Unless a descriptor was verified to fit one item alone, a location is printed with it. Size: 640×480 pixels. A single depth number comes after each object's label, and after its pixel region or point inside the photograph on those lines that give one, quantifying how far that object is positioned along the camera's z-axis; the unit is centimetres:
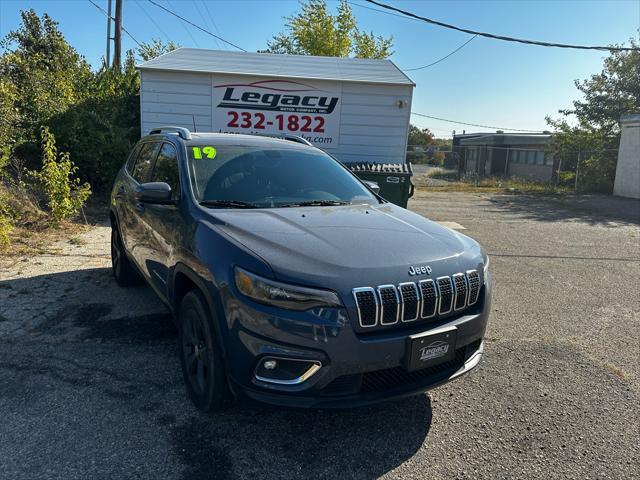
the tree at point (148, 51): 2505
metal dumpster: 942
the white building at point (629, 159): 1773
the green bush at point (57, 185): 821
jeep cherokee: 246
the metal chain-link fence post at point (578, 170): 2069
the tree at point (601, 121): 2036
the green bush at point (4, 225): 676
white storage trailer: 1088
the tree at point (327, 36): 2769
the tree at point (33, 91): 886
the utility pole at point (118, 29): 1908
